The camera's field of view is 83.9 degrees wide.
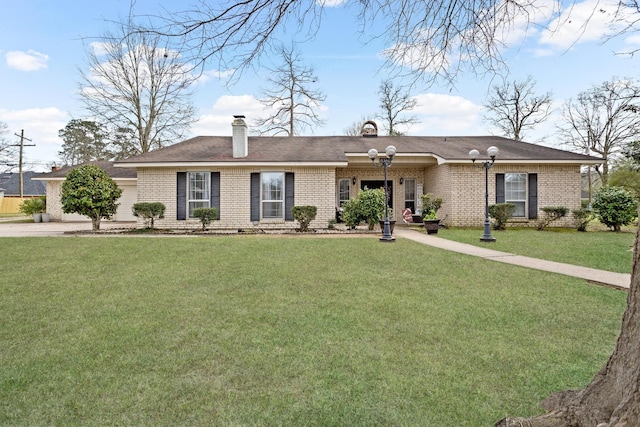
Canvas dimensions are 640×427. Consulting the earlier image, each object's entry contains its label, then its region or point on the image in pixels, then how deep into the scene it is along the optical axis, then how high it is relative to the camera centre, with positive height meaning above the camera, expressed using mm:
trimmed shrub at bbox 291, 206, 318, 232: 13242 -316
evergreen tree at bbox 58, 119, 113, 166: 33938 +6381
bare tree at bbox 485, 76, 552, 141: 27234 +7398
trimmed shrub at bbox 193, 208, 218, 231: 13336 -350
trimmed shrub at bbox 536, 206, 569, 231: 14258 -353
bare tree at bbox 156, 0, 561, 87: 2455 +1339
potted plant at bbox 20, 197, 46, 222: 19391 -122
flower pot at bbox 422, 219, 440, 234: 12664 -698
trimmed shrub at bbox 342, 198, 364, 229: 12891 -308
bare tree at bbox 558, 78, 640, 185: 24330 +5832
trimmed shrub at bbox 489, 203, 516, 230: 13914 -298
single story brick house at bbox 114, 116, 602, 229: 14562 +1080
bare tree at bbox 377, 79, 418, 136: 28142 +7099
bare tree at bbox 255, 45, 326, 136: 25734 +6980
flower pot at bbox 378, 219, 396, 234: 12376 -617
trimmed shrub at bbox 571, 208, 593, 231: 13975 -463
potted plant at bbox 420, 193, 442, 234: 12680 -152
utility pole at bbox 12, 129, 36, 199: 33219 +5795
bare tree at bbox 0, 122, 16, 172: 33531 +5150
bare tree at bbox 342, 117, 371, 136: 32959 +7443
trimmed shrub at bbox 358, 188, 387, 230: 12539 +53
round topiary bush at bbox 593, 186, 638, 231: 13366 -28
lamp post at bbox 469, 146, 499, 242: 10609 -462
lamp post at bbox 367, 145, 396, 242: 10438 +172
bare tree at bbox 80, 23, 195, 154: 22203 +6792
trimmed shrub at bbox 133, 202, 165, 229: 13406 -162
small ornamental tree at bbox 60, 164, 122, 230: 12531 +458
